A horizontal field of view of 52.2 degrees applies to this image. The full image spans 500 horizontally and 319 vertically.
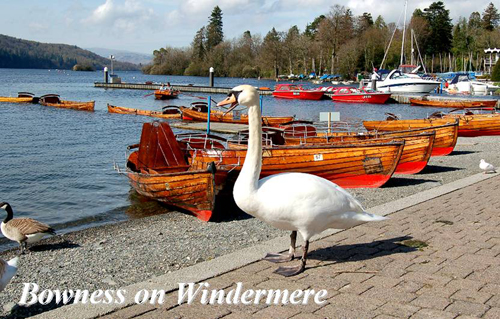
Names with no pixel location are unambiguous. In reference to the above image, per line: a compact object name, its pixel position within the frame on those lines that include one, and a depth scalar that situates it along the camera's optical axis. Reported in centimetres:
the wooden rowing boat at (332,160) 1114
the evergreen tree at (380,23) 11394
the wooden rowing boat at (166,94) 5244
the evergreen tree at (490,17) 11169
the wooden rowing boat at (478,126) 2245
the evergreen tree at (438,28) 10625
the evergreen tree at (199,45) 13938
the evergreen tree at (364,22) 11119
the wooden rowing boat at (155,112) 3515
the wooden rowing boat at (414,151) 1312
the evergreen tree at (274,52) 11344
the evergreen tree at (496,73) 6925
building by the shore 8131
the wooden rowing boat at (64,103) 4034
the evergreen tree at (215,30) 14100
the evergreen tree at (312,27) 13238
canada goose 798
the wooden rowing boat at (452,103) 3938
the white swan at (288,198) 527
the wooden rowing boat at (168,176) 946
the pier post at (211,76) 6601
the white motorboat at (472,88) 5941
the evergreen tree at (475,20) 10881
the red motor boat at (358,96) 5169
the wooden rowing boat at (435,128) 1628
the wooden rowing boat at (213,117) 3178
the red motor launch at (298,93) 5759
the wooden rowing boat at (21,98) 4469
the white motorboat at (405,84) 5994
